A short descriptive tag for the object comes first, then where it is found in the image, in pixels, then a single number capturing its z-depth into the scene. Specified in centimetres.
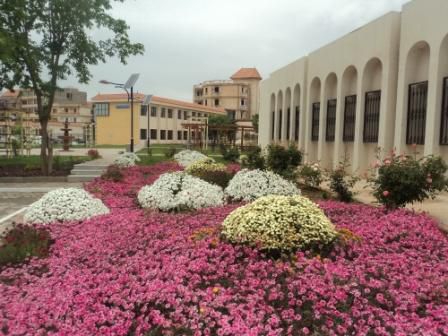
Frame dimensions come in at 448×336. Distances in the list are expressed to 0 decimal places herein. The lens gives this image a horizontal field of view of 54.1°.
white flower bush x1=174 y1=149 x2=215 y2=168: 1982
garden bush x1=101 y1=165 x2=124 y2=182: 1388
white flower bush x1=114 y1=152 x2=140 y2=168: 1839
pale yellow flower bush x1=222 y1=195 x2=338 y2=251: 511
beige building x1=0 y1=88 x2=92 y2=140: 9462
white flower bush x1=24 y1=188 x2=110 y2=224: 771
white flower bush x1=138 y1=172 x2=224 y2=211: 859
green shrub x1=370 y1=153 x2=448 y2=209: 744
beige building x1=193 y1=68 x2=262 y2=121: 8615
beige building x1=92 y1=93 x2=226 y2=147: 5697
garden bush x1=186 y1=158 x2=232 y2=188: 1150
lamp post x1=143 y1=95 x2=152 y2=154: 3417
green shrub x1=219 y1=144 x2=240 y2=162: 2357
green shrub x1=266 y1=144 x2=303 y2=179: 1264
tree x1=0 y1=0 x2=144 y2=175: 1529
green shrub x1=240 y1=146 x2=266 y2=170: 1315
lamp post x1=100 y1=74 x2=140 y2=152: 2457
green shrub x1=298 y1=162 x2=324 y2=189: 1129
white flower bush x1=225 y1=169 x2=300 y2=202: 952
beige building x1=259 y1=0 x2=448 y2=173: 1152
